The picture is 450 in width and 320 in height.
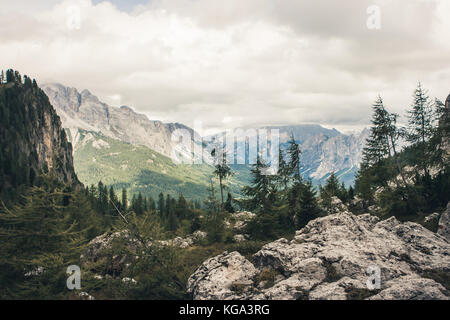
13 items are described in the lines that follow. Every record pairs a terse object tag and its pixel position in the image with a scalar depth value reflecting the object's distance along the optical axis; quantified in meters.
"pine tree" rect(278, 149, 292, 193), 57.84
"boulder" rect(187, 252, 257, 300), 20.42
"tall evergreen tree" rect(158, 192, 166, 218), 140.41
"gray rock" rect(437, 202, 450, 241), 27.15
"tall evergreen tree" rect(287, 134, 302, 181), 57.75
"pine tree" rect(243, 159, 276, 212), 46.81
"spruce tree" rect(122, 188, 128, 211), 149.38
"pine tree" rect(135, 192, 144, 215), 119.97
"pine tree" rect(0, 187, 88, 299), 19.05
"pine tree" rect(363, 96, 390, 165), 43.41
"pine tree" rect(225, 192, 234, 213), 64.88
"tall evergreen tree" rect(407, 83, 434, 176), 44.31
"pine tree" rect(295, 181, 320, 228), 43.53
